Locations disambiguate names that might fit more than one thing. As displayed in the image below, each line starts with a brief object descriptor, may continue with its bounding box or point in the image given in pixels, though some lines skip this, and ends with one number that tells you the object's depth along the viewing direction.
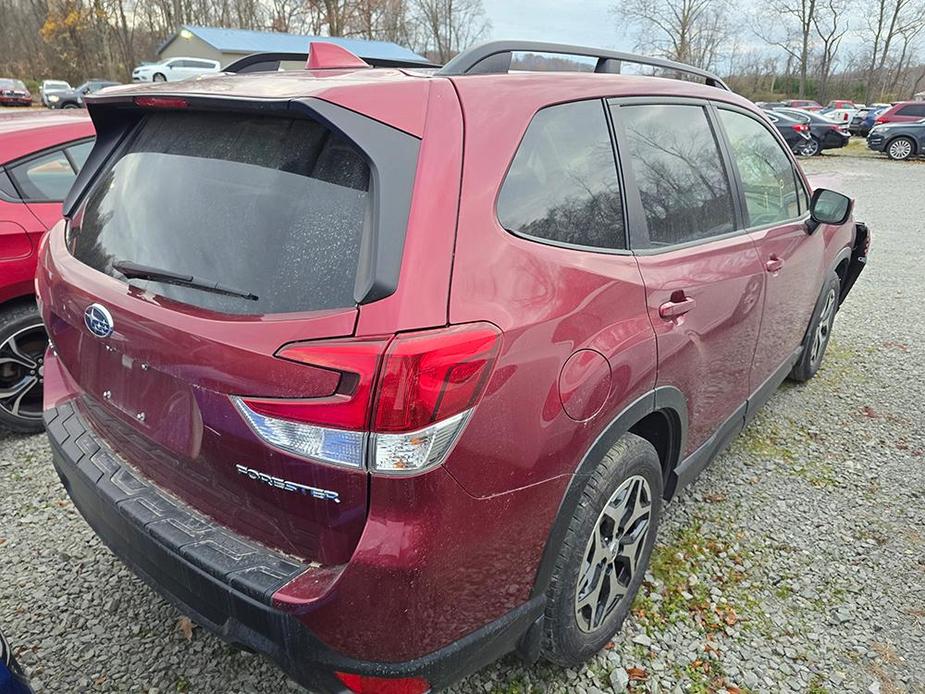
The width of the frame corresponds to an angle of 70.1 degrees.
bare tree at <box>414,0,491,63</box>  61.03
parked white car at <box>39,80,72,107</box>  39.36
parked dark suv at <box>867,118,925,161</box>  21.91
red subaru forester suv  1.45
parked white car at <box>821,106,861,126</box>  30.62
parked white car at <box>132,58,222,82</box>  37.38
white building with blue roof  41.44
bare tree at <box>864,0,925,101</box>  47.47
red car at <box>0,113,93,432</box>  3.41
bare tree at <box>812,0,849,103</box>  51.56
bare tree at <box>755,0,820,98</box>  51.38
